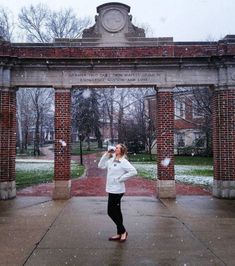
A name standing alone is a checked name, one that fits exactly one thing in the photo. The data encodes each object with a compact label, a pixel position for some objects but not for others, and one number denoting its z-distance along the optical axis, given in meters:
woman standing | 4.94
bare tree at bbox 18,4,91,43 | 24.94
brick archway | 8.99
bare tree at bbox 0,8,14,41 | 23.75
